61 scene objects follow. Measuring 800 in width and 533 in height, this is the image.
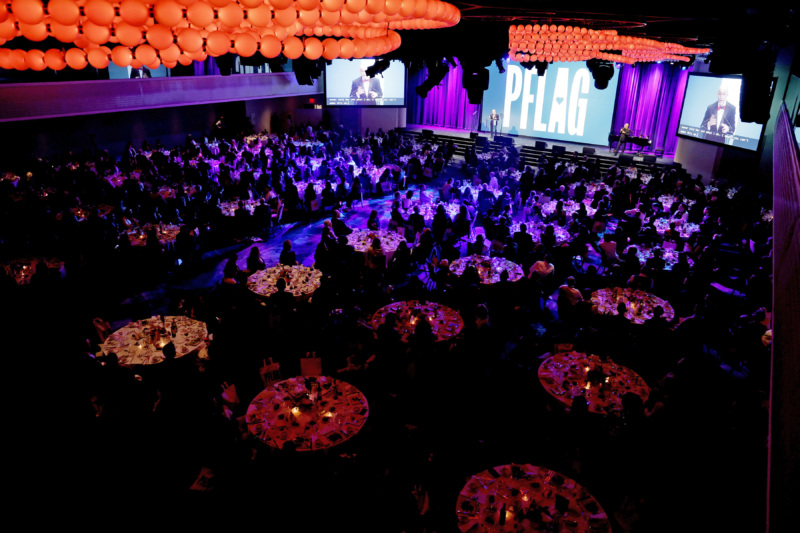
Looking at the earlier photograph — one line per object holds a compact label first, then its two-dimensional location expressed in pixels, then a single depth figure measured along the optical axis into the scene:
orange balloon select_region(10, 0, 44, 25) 2.13
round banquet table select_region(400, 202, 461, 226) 11.74
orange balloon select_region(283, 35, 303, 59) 2.99
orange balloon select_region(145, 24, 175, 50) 2.52
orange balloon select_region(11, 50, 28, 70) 3.66
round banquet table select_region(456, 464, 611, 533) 3.98
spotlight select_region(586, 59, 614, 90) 13.59
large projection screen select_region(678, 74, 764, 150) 13.74
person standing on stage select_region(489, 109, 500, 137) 22.97
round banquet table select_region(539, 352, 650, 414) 5.38
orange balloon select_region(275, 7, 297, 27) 2.46
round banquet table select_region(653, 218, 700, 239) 10.59
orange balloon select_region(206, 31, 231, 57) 2.63
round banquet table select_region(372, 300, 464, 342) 6.71
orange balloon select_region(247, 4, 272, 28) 2.40
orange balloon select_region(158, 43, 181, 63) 3.01
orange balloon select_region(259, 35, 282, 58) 2.76
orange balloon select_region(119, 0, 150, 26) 2.08
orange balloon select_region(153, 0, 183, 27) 2.17
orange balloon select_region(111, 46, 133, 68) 3.02
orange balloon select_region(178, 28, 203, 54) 2.54
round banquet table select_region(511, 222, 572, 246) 10.44
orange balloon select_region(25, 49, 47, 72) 3.65
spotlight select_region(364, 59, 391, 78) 13.62
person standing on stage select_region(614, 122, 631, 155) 19.16
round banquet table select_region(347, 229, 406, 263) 9.59
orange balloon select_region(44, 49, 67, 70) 3.44
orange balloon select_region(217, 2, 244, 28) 2.29
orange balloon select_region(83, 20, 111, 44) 2.40
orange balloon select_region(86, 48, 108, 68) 3.13
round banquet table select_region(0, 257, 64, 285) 7.80
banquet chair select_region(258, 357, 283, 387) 5.91
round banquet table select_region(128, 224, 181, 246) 9.56
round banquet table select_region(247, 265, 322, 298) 7.75
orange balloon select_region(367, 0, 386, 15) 2.56
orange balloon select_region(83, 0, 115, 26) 2.09
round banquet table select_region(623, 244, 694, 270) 9.13
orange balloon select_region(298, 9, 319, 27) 2.66
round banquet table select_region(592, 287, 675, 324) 7.19
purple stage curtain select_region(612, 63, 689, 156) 19.78
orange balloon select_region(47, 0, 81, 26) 2.15
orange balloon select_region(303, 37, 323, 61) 3.26
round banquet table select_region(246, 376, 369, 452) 4.84
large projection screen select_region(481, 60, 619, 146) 20.92
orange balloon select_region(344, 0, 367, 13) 2.51
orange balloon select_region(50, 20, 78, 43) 2.58
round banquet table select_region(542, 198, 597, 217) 12.09
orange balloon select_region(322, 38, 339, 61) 3.47
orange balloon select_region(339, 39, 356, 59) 3.45
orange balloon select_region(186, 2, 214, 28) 2.18
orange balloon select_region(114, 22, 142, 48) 2.43
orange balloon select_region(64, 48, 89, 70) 3.22
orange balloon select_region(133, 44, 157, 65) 2.89
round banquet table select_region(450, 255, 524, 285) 8.45
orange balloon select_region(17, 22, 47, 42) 2.71
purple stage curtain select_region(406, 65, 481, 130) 25.38
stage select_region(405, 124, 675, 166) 19.11
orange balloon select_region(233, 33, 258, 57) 2.68
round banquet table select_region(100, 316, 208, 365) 5.93
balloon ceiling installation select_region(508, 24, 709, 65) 6.84
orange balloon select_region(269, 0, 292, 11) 2.19
